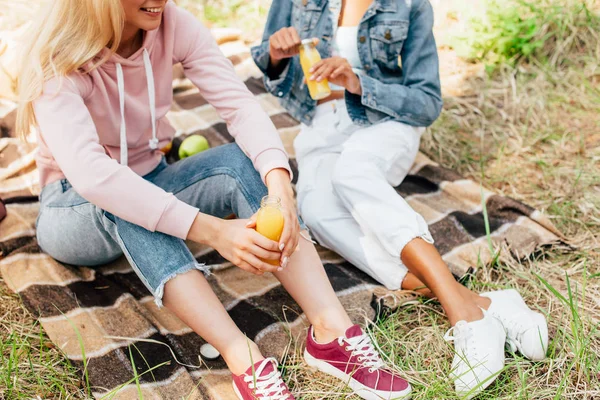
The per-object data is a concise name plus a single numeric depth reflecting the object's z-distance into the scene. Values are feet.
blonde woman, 5.94
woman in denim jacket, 6.86
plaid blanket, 6.57
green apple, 9.79
